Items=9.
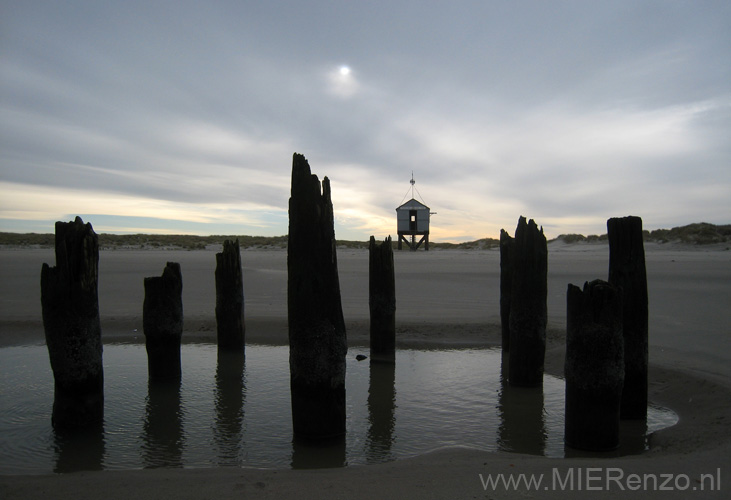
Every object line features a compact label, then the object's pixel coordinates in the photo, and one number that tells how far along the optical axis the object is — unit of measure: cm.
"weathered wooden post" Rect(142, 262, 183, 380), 870
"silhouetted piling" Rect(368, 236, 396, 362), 1033
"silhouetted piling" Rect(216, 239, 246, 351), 1053
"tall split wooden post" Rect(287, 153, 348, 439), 586
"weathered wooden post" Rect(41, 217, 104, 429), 624
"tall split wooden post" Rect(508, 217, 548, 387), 823
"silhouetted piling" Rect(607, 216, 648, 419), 642
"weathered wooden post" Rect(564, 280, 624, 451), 549
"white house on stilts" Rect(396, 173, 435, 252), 4943
